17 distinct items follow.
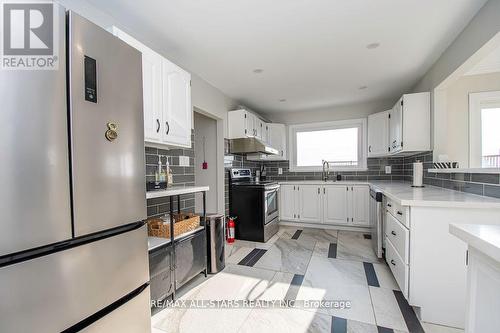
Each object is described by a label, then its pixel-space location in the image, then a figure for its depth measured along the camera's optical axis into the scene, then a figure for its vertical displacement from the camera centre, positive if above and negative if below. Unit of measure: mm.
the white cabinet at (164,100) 1756 +567
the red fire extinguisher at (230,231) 3311 -1020
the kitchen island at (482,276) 646 -368
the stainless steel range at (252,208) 3316 -694
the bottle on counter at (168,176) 2168 -118
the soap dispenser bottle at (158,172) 2067 -80
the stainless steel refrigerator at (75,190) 752 -104
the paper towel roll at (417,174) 2566 -144
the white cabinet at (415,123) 2742 +494
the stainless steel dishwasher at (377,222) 2479 -702
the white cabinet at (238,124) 3523 +632
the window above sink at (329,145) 4316 +358
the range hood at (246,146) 3467 +275
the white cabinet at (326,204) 3787 -744
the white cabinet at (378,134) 3688 +488
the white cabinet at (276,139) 4463 +497
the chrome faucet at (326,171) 4473 -170
